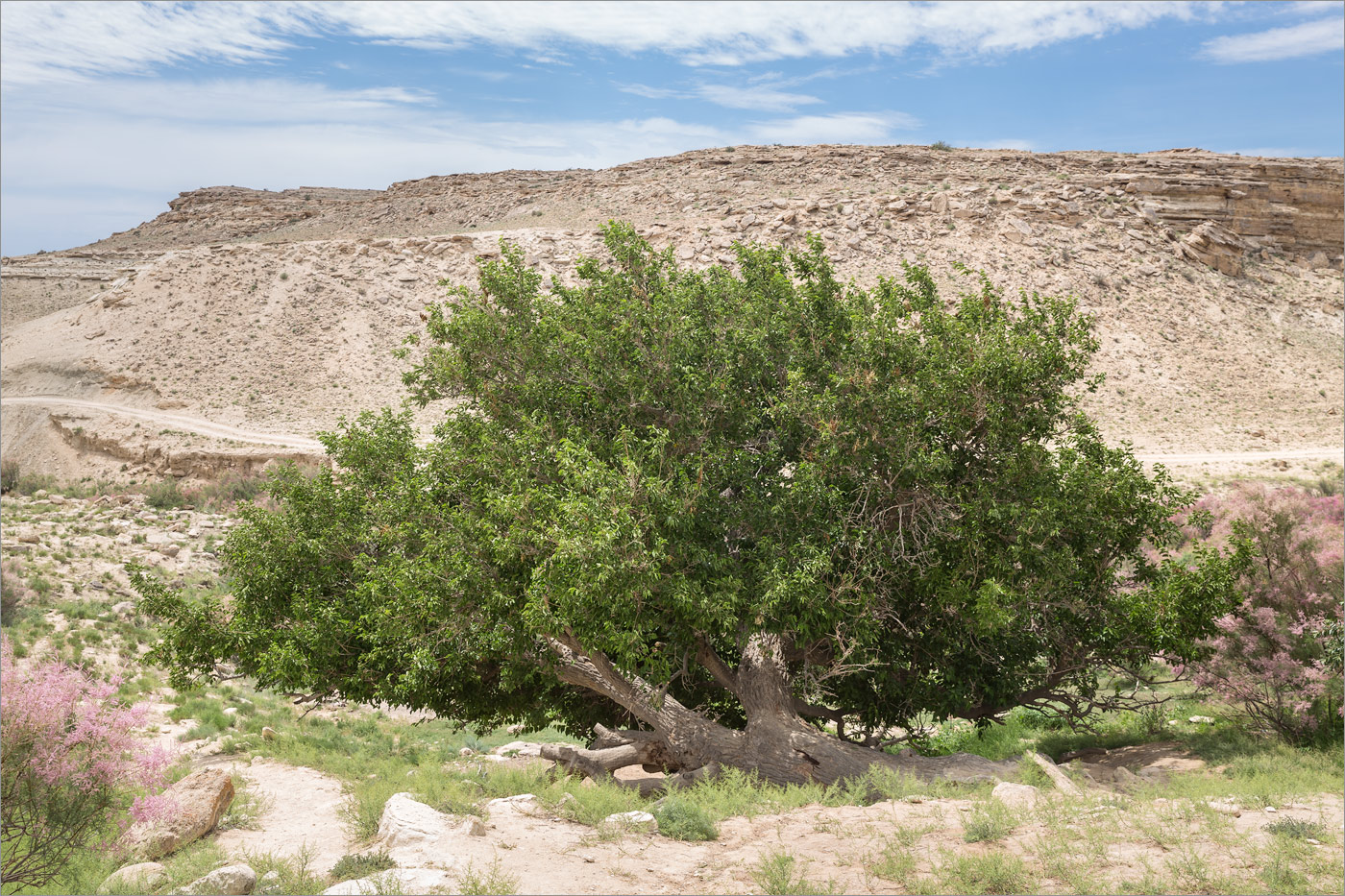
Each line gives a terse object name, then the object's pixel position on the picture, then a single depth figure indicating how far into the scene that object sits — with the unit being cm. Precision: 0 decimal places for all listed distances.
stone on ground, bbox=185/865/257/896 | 716
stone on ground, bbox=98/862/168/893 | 761
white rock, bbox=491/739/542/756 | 1593
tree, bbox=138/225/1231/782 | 960
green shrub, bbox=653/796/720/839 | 802
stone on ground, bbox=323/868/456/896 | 655
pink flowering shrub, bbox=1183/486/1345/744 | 1159
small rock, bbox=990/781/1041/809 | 865
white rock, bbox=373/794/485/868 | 735
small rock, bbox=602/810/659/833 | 835
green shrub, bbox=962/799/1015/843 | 746
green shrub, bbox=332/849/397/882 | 721
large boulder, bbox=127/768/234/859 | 862
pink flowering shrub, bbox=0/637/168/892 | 803
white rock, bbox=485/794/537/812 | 908
